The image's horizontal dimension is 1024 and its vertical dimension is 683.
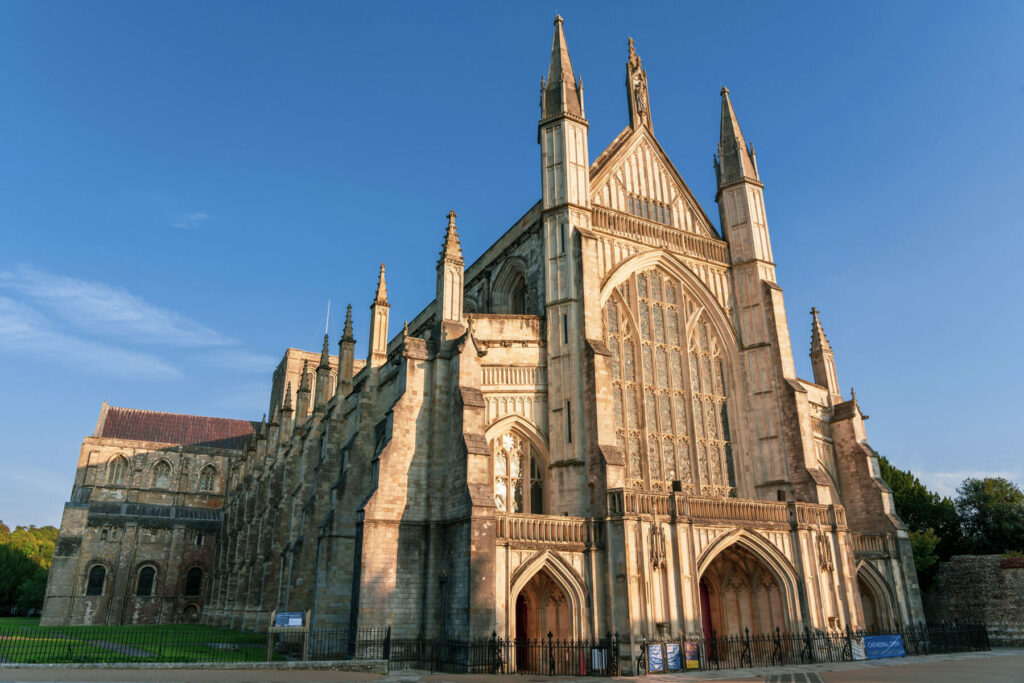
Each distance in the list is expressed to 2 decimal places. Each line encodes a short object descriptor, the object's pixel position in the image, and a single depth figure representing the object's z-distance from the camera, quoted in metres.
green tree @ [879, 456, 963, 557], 33.78
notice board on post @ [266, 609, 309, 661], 19.43
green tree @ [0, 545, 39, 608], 56.06
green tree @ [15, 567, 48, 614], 55.50
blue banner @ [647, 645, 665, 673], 18.92
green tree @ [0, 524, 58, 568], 67.19
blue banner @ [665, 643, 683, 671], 19.16
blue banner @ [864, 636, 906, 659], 22.27
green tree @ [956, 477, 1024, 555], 32.78
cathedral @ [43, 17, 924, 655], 20.48
